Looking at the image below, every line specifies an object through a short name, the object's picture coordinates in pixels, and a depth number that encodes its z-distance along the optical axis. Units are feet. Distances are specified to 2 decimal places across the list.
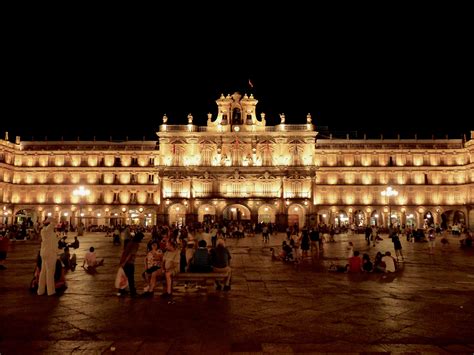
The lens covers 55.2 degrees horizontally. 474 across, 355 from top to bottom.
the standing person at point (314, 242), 83.32
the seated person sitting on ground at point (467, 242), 100.94
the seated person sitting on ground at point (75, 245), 82.06
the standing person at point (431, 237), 83.51
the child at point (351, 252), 57.74
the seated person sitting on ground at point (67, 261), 51.93
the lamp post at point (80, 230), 149.69
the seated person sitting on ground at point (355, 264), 55.55
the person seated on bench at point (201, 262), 41.55
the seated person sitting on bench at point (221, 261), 42.06
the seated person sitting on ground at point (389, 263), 55.57
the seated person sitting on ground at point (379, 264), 55.42
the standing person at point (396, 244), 67.72
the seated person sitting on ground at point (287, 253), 67.72
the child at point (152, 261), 40.14
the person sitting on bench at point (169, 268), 39.14
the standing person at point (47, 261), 38.40
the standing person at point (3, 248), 59.39
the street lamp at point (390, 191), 133.37
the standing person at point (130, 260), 38.73
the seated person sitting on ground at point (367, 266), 55.26
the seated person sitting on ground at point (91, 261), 56.14
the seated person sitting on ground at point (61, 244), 75.53
